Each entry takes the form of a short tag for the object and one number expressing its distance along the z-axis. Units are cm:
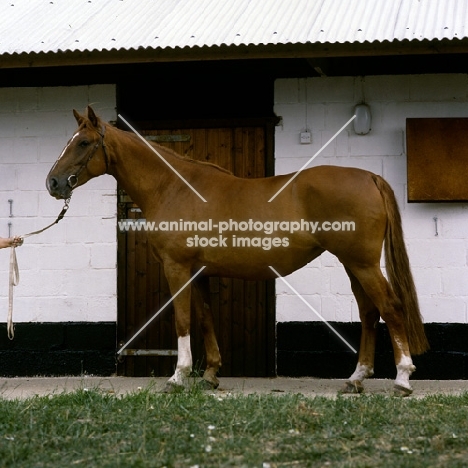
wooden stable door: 817
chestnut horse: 683
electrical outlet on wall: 807
